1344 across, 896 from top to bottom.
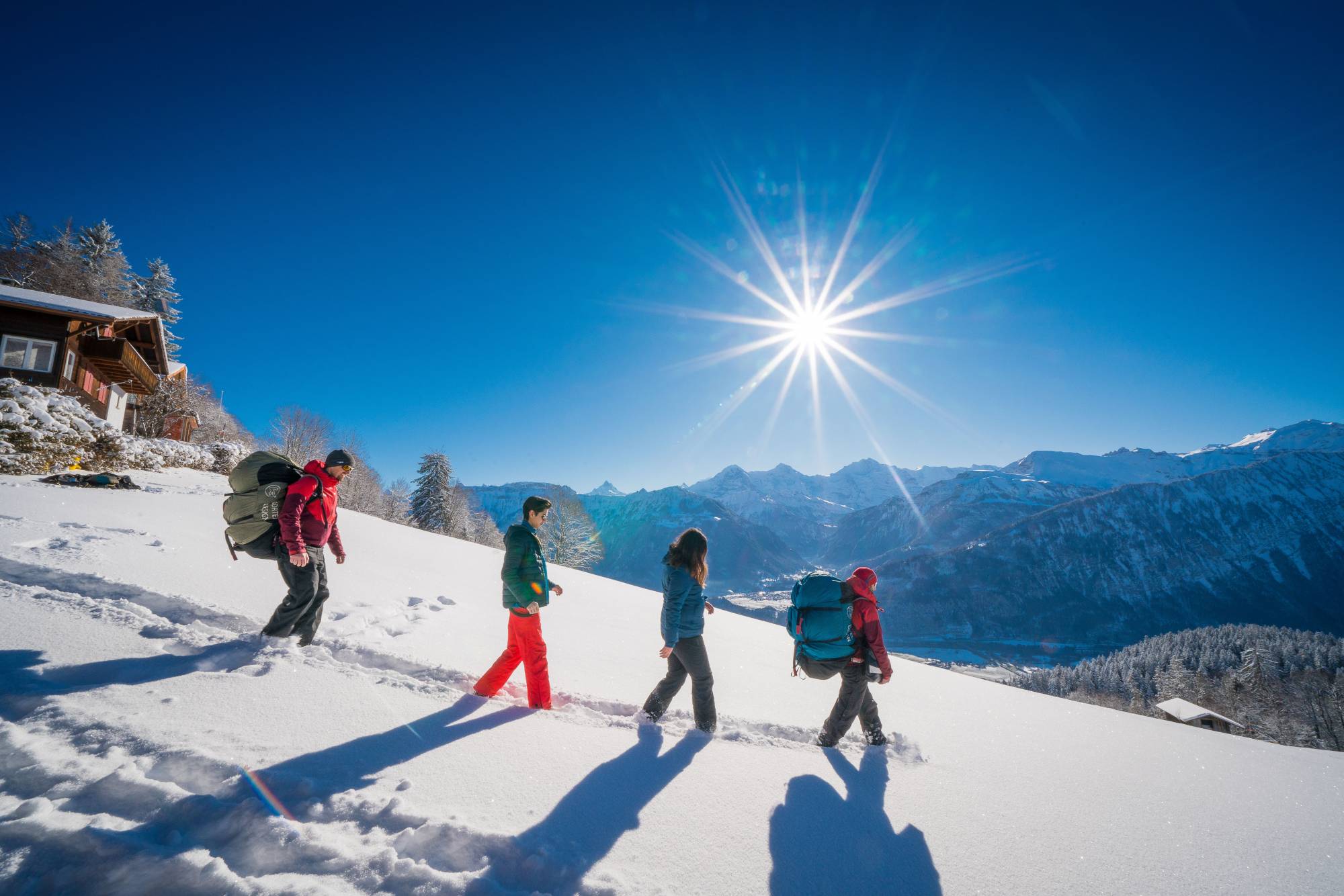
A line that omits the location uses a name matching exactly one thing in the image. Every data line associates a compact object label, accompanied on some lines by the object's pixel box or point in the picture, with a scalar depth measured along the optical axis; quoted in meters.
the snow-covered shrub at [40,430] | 12.70
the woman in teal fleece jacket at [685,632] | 4.55
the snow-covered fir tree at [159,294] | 36.06
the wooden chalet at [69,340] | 20.22
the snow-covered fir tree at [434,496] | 35.31
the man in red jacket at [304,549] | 4.77
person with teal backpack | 4.54
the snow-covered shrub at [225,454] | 23.27
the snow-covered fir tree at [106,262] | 36.19
